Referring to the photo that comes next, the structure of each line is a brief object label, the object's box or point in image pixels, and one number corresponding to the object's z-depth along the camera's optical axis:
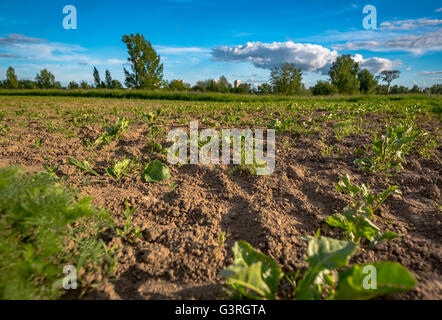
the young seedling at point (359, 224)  1.46
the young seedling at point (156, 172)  2.39
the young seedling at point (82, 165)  2.35
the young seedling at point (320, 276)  0.96
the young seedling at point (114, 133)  3.41
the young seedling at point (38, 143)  3.29
